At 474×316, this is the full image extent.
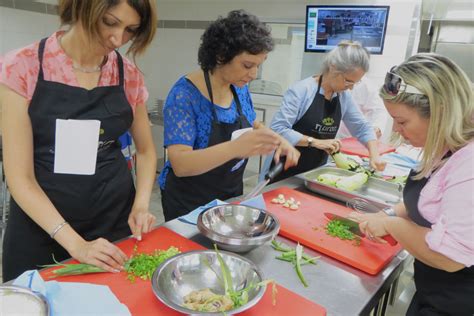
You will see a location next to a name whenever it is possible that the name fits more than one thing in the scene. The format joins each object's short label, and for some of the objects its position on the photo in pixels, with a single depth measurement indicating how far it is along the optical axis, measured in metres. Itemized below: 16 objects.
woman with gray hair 2.20
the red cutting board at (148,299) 0.93
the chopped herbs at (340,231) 1.37
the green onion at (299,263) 1.13
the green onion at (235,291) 0.95
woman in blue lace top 1.50
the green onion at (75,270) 1.02
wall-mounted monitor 3.60
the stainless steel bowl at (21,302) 0.83
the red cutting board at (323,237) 1.24
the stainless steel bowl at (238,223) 1.23
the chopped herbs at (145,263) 1.05
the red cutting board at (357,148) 2.73
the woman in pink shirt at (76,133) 1.13
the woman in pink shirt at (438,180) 0.93
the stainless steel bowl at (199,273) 1.02
